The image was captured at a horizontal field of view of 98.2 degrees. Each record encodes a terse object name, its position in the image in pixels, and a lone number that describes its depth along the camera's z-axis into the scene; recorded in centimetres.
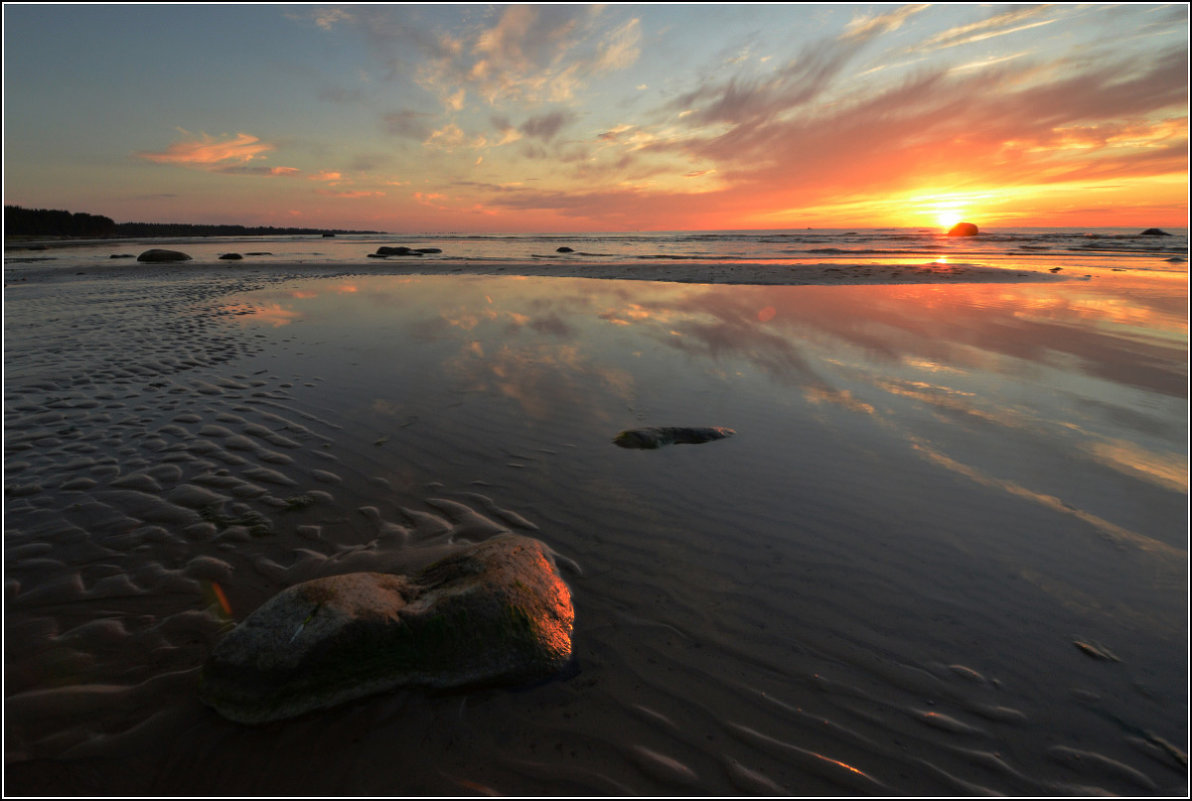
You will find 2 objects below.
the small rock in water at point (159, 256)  3453
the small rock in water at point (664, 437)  648
